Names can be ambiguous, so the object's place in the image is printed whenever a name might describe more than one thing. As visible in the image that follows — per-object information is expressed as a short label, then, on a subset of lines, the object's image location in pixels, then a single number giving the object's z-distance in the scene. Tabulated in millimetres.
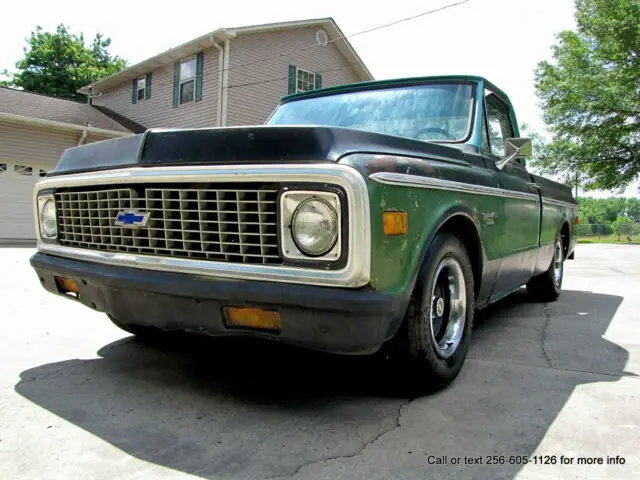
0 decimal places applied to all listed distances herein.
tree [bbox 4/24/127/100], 31206
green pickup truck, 2057
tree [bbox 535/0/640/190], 21969
